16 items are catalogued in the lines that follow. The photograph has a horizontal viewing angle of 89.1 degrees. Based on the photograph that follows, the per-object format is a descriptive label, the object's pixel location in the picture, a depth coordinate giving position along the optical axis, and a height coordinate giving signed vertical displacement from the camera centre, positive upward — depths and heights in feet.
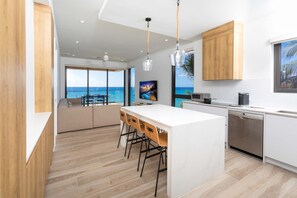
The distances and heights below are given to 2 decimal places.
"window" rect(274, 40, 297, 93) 8.93 +1.74
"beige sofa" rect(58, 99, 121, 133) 13.43 -2.15
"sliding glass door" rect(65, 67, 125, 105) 25.55 +1.72
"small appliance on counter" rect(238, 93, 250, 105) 10.27 -0.23
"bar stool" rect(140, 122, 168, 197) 6.16 -1.74
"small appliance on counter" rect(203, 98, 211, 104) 11.98 -0.48
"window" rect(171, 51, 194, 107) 16.42 +1.49
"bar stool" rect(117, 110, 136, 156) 9.11 -1.47
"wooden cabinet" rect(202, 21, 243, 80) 10.50 +3.21
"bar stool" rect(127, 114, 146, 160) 7.70 -1.53
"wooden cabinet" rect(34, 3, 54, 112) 7.38 +1.87
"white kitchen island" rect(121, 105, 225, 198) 5.63 -2.17
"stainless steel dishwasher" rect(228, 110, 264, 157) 8.53 -2.22
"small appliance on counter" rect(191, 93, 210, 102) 13.01 -0.13
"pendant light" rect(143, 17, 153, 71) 9.90 +2.00
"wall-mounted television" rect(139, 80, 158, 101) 20.67 +0.64
